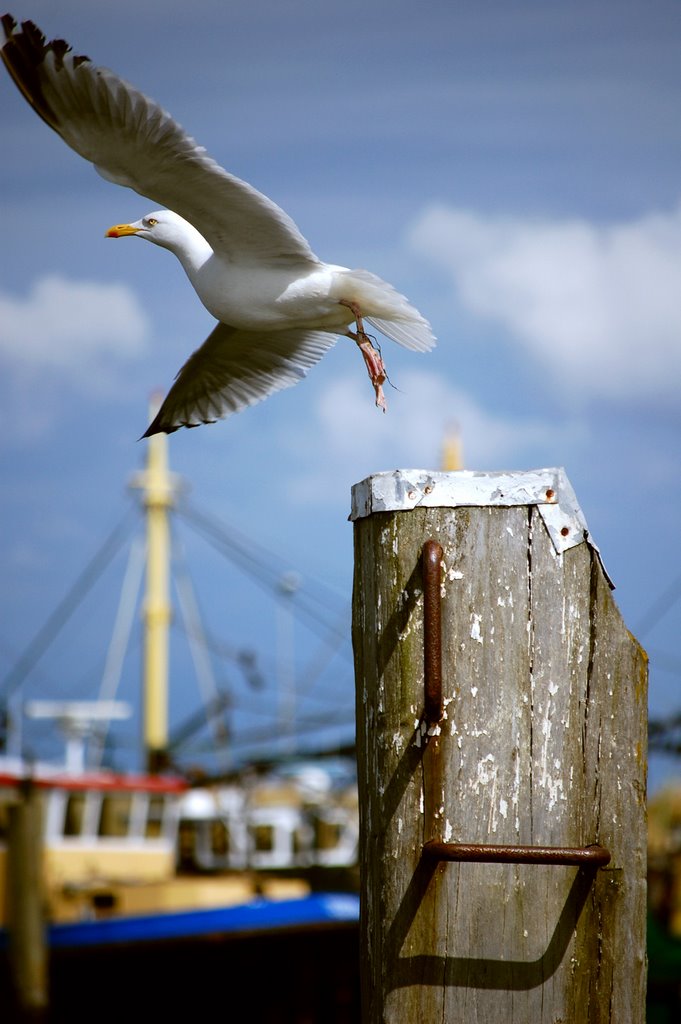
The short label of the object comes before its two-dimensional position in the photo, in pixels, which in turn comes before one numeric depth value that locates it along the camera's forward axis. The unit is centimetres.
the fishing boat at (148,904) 2500
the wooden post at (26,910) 2448
